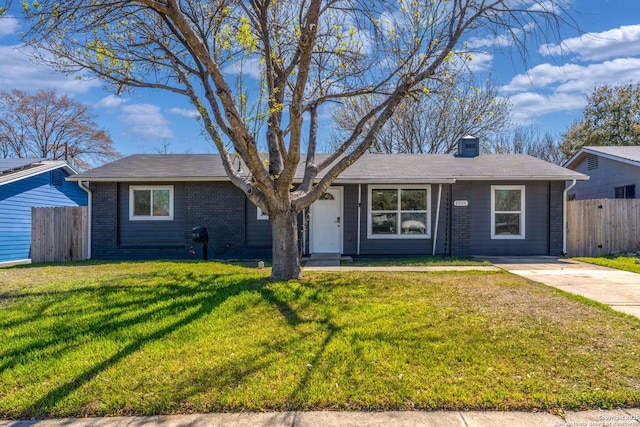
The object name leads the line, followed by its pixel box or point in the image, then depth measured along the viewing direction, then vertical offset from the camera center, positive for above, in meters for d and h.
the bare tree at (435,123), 21.19 +5.81
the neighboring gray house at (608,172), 13.60 +1.97
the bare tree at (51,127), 25.91 +6.66
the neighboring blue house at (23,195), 13.06 +0.86
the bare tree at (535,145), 28.31 +5.95
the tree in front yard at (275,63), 5.79 +2.92
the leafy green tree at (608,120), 24.51 +6.91
